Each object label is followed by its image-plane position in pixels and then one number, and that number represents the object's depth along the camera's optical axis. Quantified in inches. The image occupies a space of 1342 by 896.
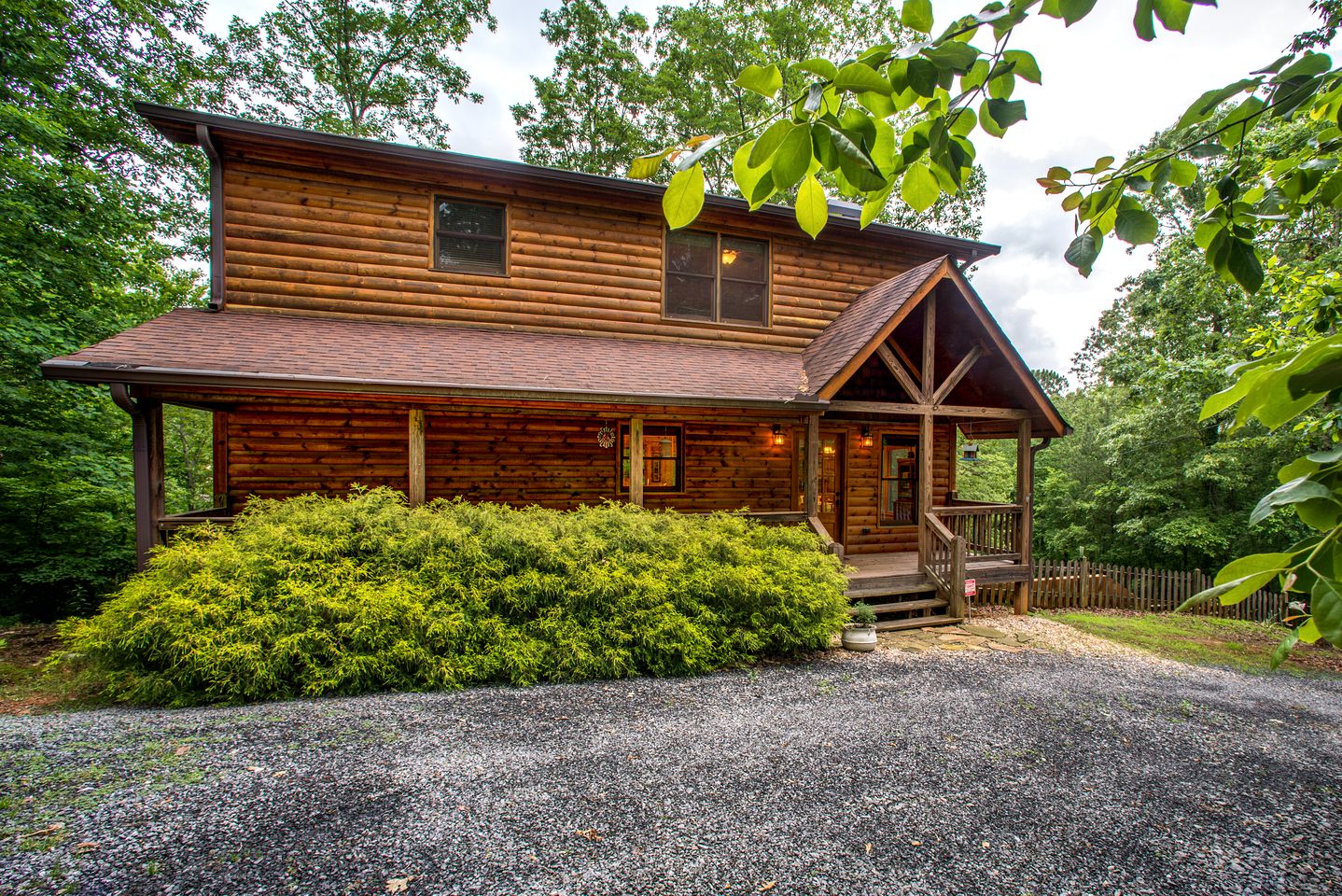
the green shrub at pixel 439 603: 192.5
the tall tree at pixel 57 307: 353.7
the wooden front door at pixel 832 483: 423.5
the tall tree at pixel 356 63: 653.9
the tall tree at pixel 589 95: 768.9
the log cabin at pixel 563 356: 292.0
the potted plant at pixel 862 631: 267.3
